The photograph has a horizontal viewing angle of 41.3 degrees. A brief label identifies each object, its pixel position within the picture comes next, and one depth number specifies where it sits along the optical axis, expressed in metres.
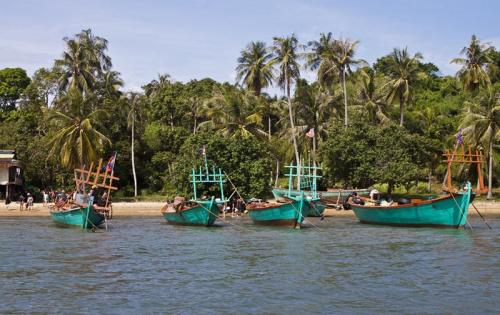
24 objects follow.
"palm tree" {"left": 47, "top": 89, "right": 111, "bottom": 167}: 52.25
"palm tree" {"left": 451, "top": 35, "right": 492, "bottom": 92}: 67.38
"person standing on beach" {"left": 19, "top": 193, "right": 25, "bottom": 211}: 50.03
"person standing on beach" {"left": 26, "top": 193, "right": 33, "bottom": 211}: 50.34
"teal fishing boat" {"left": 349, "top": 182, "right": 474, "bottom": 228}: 35.09
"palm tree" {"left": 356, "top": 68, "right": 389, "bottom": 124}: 62.97
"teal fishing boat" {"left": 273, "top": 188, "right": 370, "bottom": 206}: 50.38
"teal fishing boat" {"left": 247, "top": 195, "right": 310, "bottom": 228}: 36.50
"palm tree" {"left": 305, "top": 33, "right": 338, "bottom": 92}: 58.62
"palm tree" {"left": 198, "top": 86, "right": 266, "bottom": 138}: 58.89
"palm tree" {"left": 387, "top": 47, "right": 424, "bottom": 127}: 61.12
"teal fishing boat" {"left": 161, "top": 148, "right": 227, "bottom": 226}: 37.72
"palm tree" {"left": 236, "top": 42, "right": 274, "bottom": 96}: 68.31
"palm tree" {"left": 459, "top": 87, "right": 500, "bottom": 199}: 53.28
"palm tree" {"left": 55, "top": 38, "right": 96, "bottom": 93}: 61.56
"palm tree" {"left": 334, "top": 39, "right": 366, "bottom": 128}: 58.41
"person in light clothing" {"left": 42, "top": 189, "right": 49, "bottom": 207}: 52.06
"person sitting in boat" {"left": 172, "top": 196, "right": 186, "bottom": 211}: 39.19
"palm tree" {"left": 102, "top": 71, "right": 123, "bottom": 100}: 64.31
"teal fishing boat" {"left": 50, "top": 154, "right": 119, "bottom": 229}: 35.44
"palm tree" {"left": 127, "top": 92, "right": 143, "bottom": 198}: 58.42
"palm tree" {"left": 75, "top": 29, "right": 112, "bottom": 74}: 62.81
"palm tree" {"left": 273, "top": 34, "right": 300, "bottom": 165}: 56.76
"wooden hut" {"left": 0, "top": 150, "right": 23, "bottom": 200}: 54.41
